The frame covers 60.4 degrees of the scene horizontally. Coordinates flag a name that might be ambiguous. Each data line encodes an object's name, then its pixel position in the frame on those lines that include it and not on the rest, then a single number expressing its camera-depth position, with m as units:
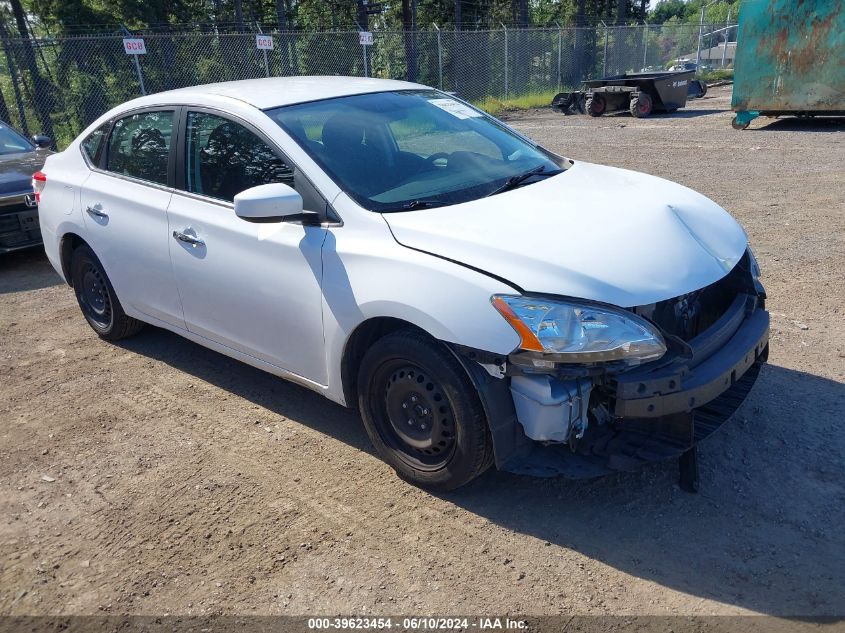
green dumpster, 13.84
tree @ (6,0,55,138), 14.69
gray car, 7.26
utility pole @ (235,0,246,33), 29.43
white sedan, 2.86
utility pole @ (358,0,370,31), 27.08
